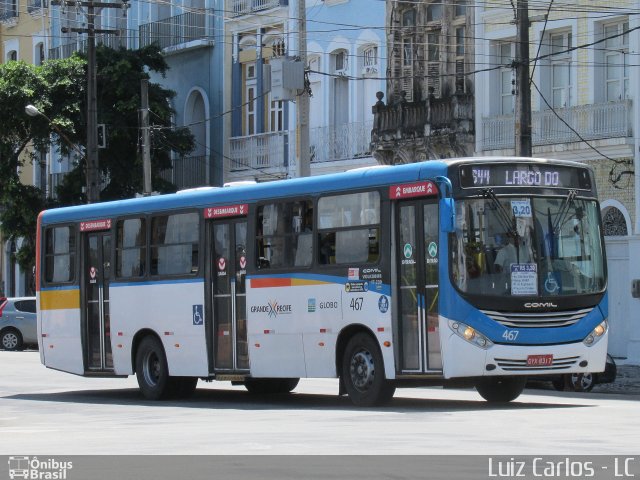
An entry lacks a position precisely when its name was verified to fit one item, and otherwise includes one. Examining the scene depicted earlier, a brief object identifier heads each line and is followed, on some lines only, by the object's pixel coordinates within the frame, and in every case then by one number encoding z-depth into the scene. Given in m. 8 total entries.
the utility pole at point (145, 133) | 41.72
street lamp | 44.97
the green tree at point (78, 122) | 47.03
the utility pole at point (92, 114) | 42.72
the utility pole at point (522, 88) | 28.45
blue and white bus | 19.14
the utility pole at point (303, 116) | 32.56
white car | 47.91
